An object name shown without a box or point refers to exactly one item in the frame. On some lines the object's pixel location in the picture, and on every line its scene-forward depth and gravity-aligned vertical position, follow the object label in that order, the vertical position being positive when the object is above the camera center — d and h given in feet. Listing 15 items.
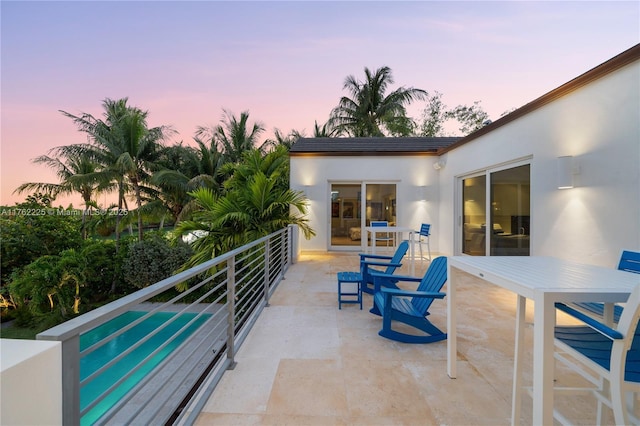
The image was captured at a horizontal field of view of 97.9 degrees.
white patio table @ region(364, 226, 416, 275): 18.35 -1.26
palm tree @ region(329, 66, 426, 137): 56.70 +22.36
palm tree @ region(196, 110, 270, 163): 53.88 +15.17
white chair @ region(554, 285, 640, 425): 3.90 -2.43
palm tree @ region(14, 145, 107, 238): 38.14 +5.62
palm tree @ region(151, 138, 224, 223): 41.65 +5.71
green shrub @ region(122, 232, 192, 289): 32.55 -5.90
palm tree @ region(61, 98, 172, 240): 39.29 +9.97
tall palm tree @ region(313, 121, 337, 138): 60.70 +18.10
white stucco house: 11.03 +2.18
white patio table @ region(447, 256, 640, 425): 4.27 -1.32
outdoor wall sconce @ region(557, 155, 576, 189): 12.65 +1.89
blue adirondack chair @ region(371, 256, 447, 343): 9.23 -3.35
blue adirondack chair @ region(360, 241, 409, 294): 13.41 -2.43
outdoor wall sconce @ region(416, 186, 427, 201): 26.65 +1.83
